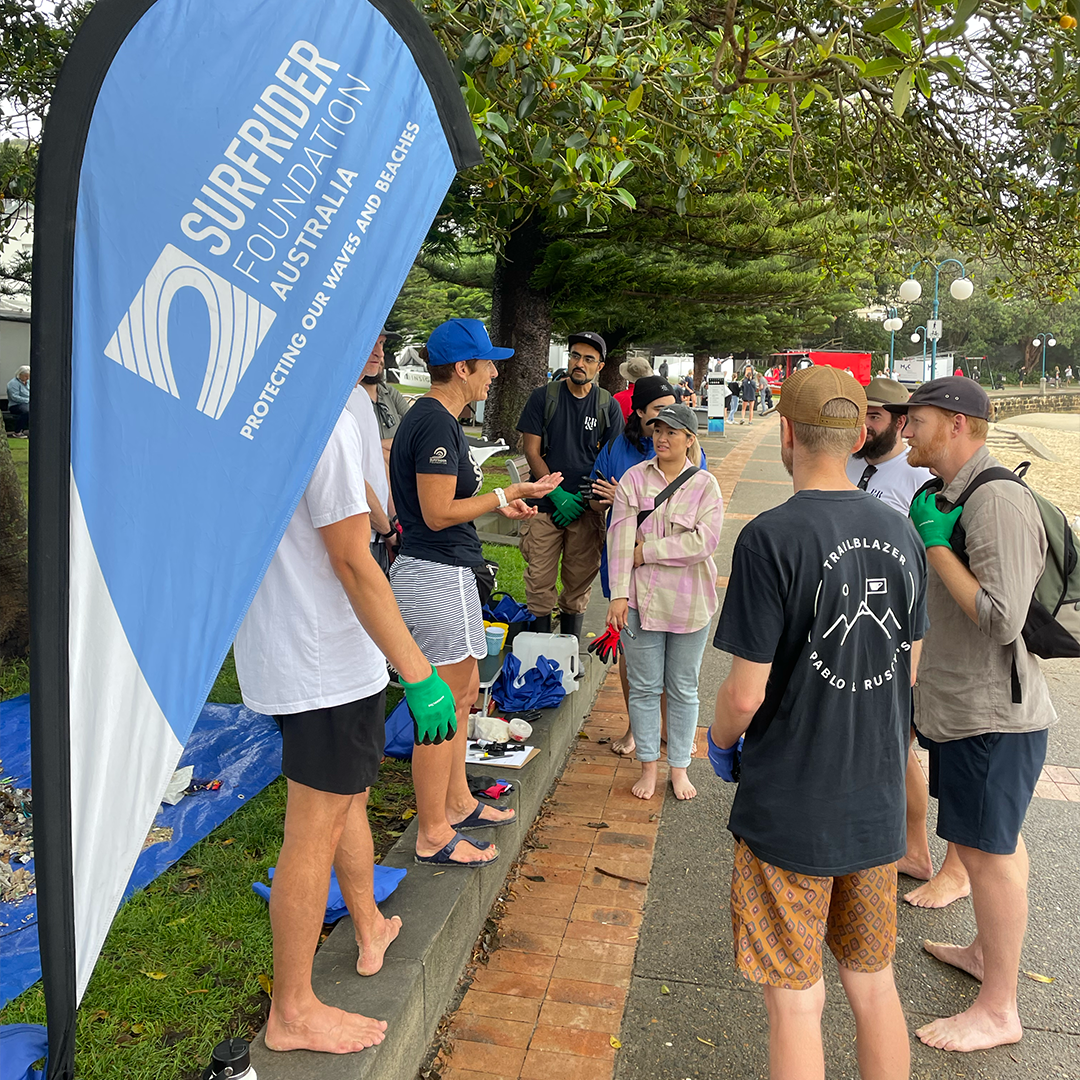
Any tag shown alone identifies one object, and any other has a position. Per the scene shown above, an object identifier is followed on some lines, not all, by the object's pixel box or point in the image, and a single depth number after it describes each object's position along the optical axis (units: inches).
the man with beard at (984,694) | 106.4
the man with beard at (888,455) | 157.9
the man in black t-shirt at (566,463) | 221.1
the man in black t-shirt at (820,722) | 85.2
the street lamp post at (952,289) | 1010.1
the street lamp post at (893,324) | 1493.4
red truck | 1341.0
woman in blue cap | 124.9
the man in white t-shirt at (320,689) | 84.4
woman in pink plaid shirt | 168.2
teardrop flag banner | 47.4
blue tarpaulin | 113.8
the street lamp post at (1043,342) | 2546.5
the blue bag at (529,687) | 187.5
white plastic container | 198.5
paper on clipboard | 160.1
